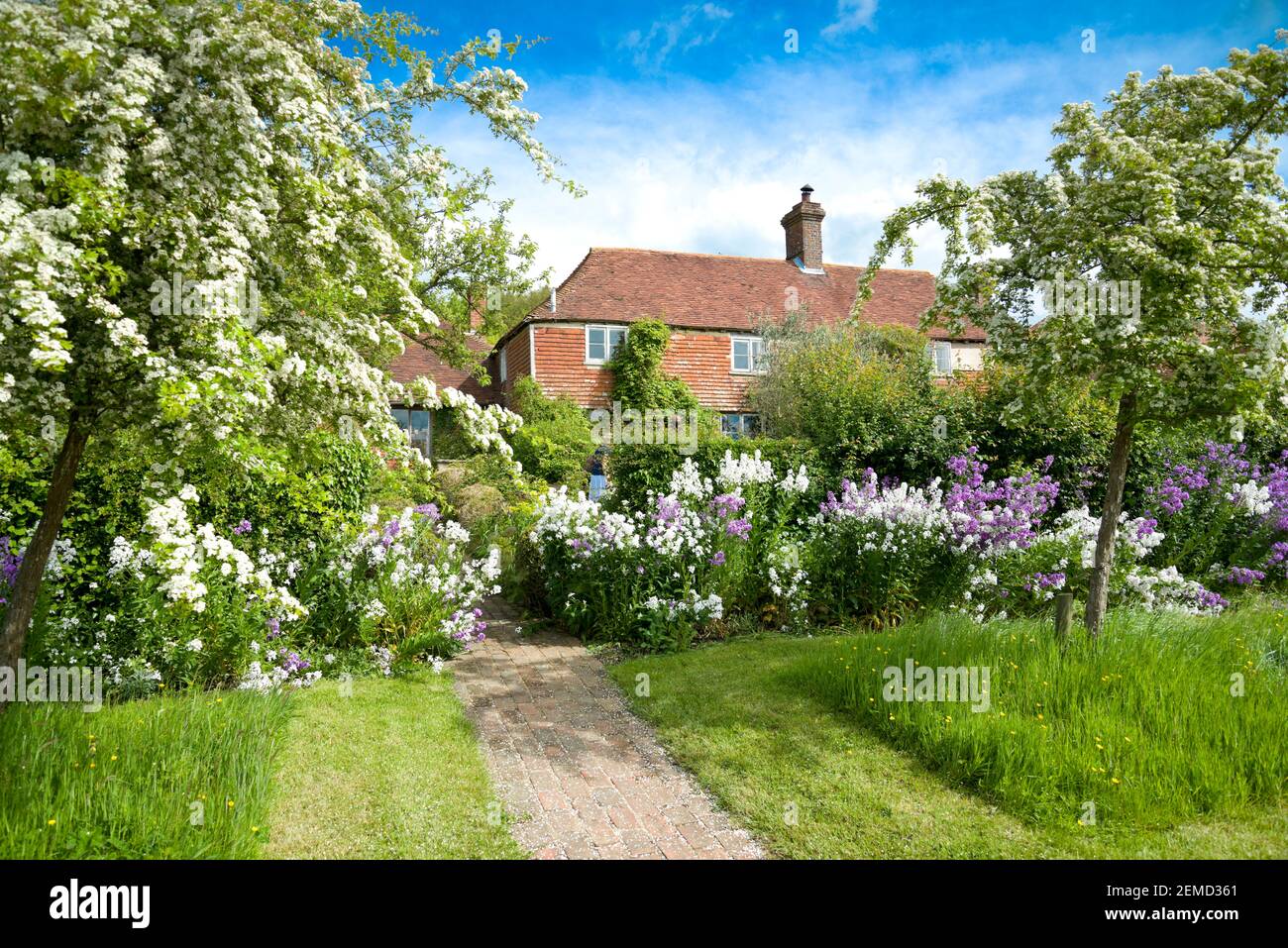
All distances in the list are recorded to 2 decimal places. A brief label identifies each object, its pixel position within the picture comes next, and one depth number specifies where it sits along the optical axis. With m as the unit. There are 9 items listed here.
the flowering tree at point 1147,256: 5.54
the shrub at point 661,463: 11.09
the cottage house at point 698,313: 24.41
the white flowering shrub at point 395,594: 7.66
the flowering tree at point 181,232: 3.69
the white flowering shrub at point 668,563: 8.79
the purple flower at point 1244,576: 9.82
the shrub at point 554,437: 19.25
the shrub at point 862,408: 11.59
